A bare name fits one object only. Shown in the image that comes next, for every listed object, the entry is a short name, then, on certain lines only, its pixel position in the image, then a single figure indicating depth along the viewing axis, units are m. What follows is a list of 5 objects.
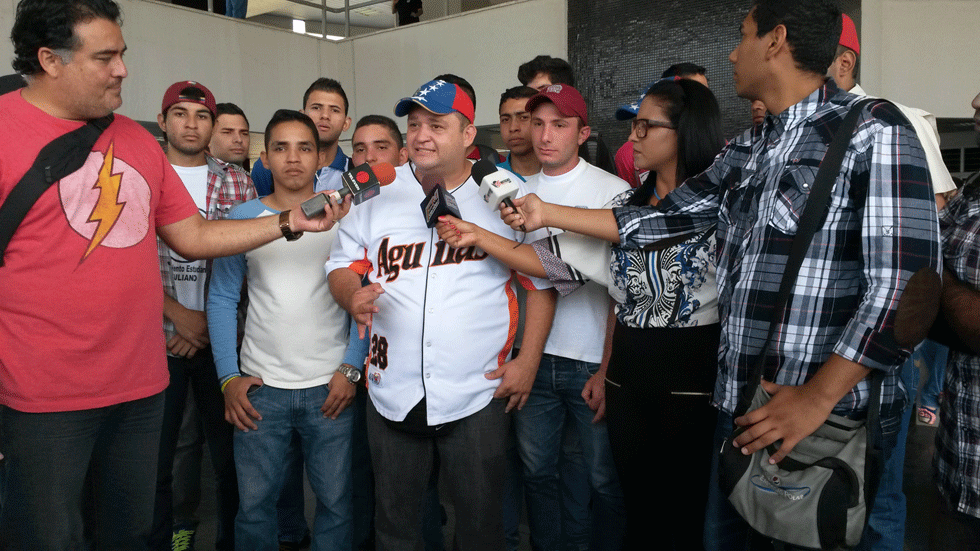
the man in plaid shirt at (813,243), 1.38
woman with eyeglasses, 2.07
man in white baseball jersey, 2.10
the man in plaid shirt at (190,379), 2.76
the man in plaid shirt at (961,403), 1.55
